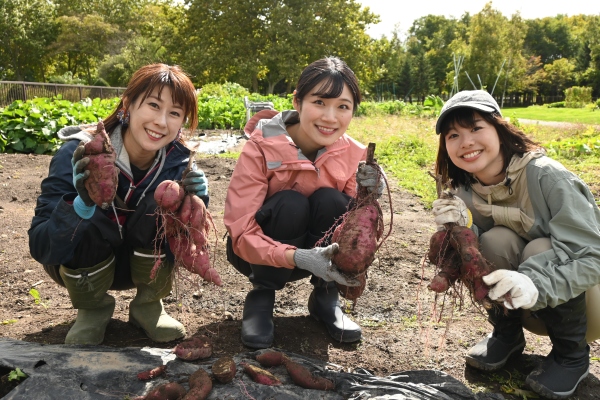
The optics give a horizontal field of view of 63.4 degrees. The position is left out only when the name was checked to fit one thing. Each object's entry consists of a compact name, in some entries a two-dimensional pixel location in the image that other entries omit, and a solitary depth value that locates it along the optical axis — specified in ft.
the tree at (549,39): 159.22
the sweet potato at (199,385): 4.75
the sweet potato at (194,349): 5.76
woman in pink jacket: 6.73
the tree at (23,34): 87.61
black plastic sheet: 4.88
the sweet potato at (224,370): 5.08
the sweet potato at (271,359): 5.60
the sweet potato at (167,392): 4.77
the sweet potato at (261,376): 5.16
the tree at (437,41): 157.89
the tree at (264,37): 83.30
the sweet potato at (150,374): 5.17
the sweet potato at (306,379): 5.21
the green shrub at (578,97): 79.66
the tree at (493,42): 97.86
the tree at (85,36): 92.17
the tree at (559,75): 115.59
